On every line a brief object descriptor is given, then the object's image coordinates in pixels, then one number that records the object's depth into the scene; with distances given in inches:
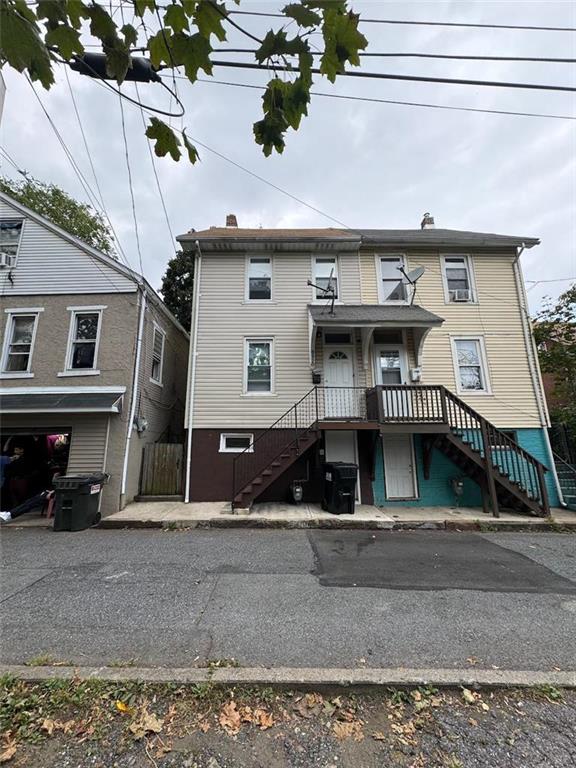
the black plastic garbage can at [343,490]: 323.9
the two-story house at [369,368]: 359.6
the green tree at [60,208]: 723.4
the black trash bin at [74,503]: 279.7
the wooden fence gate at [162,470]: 373.7
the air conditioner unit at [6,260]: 382.9
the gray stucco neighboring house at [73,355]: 339.9
